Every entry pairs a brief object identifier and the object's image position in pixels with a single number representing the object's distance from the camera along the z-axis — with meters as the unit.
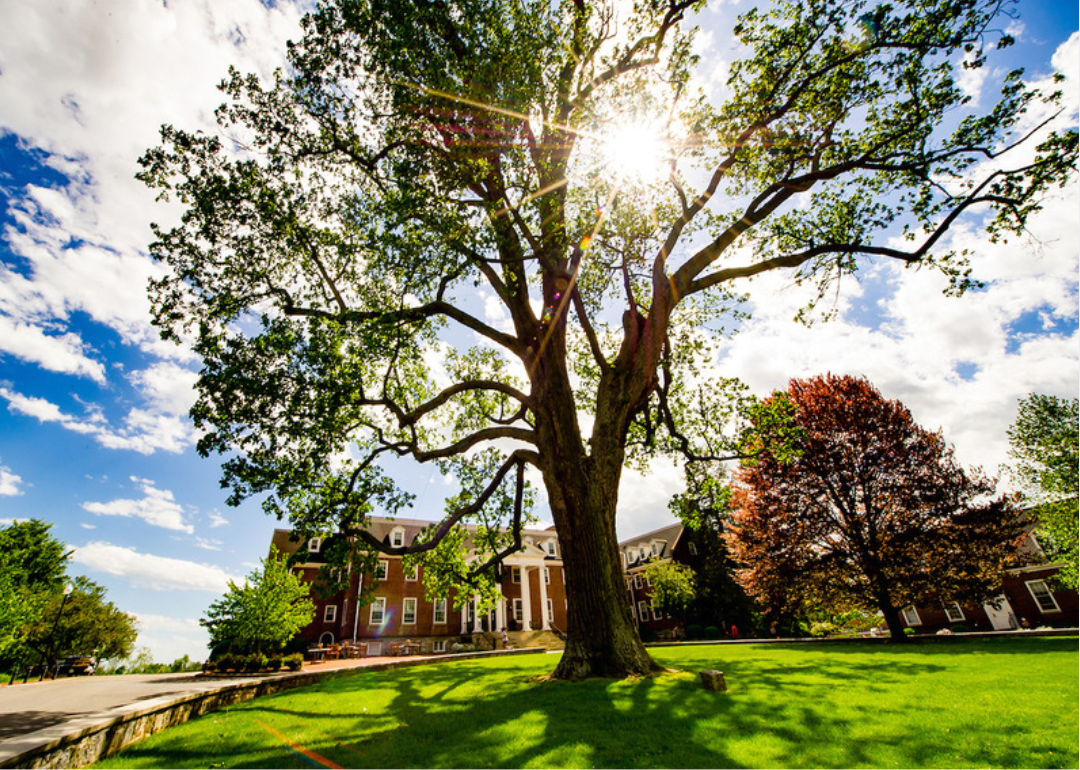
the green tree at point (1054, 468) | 26.55
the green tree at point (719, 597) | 32.62
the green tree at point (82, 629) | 34.00
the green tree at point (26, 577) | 21.53
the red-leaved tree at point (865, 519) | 19.67
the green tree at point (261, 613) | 20.73
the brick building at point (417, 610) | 36.06
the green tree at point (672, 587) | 33.12
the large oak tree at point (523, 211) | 9.90
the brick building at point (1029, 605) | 30.20
